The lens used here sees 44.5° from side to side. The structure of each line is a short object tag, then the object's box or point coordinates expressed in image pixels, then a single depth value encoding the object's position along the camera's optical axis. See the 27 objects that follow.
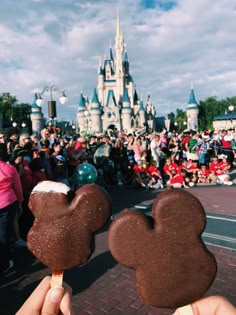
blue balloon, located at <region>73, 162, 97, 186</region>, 6.36
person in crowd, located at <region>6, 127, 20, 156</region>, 6.73
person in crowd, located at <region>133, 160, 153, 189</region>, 10.22
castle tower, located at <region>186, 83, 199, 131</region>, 48.85
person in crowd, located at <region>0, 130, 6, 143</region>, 6.85
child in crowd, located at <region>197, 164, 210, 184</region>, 10.69
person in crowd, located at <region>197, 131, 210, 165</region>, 11.84
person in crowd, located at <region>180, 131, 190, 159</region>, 12.43
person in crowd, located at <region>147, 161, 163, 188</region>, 10.22
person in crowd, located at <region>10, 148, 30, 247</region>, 5.08
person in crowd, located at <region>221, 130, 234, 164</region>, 13.62
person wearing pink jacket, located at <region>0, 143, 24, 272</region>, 3.76
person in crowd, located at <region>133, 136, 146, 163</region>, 10.97
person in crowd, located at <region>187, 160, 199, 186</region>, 10.52
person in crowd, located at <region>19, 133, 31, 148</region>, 6.86
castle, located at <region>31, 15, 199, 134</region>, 72.94
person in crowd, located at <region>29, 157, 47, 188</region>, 5.50
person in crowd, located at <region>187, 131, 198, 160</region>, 11.80
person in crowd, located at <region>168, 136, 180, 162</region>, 12.04
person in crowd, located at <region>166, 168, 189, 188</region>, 9.99
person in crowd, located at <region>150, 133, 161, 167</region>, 10.96
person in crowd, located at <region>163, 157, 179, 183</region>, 10.76
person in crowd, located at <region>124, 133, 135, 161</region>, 11.65
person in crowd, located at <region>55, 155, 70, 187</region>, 6.70
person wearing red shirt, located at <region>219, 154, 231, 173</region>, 10.81
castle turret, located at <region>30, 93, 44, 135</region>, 41.44
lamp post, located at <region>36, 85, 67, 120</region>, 12.34
